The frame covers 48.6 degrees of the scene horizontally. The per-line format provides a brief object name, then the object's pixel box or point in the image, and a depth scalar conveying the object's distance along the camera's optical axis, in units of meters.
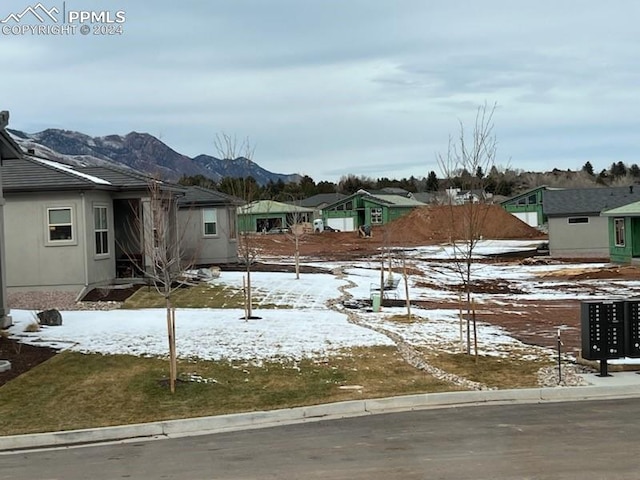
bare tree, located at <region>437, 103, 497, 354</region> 13.38
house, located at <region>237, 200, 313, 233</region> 89.06
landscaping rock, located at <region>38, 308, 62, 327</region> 16.31
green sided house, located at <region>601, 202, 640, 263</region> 37.84
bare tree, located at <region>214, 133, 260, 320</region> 17.67
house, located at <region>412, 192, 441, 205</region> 122.71
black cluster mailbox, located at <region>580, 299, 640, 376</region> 11.80
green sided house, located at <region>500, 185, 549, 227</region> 86.50
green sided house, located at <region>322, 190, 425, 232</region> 95.25
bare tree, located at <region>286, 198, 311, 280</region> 74.94
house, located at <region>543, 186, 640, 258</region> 47.19
